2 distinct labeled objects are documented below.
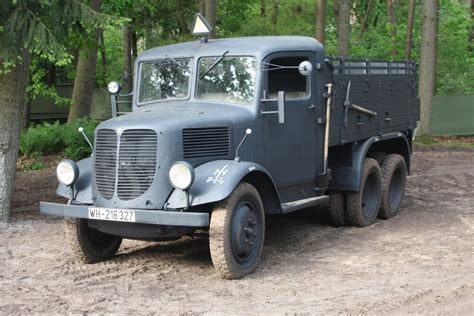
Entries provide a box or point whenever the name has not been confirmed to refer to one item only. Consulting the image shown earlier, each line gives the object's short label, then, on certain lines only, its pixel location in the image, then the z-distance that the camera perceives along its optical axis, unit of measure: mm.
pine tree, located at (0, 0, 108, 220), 8633
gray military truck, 6777
